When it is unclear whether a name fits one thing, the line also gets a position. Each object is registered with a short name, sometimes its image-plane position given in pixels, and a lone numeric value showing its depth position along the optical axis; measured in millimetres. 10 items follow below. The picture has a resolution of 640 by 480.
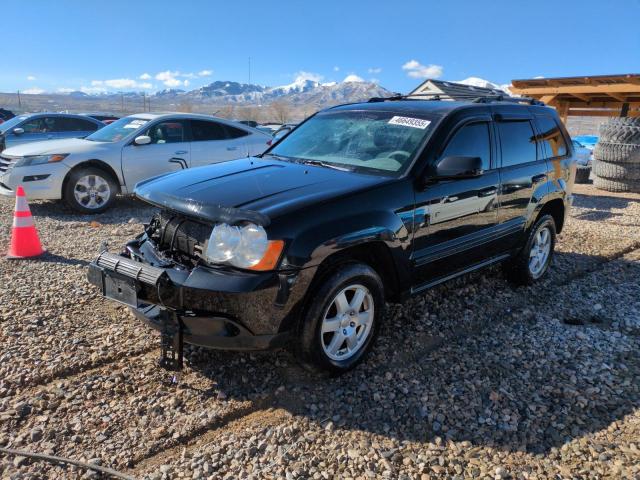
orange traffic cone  5500
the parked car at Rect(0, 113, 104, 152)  12539
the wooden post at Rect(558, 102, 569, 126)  15269
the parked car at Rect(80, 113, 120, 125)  19288
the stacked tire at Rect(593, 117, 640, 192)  11492
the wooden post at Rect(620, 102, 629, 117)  13867
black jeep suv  2840
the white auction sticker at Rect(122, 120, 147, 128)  8562
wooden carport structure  12136
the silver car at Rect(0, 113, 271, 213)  7621
